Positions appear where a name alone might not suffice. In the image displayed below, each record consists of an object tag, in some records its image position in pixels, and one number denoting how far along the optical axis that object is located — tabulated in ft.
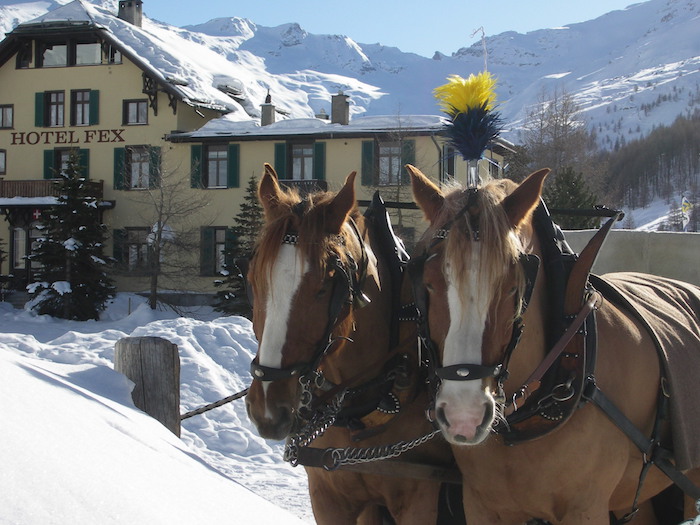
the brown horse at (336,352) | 9.18
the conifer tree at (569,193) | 70.89
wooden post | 15.15
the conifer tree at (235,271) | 73.87
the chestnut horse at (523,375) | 8.00
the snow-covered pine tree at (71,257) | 74.43
